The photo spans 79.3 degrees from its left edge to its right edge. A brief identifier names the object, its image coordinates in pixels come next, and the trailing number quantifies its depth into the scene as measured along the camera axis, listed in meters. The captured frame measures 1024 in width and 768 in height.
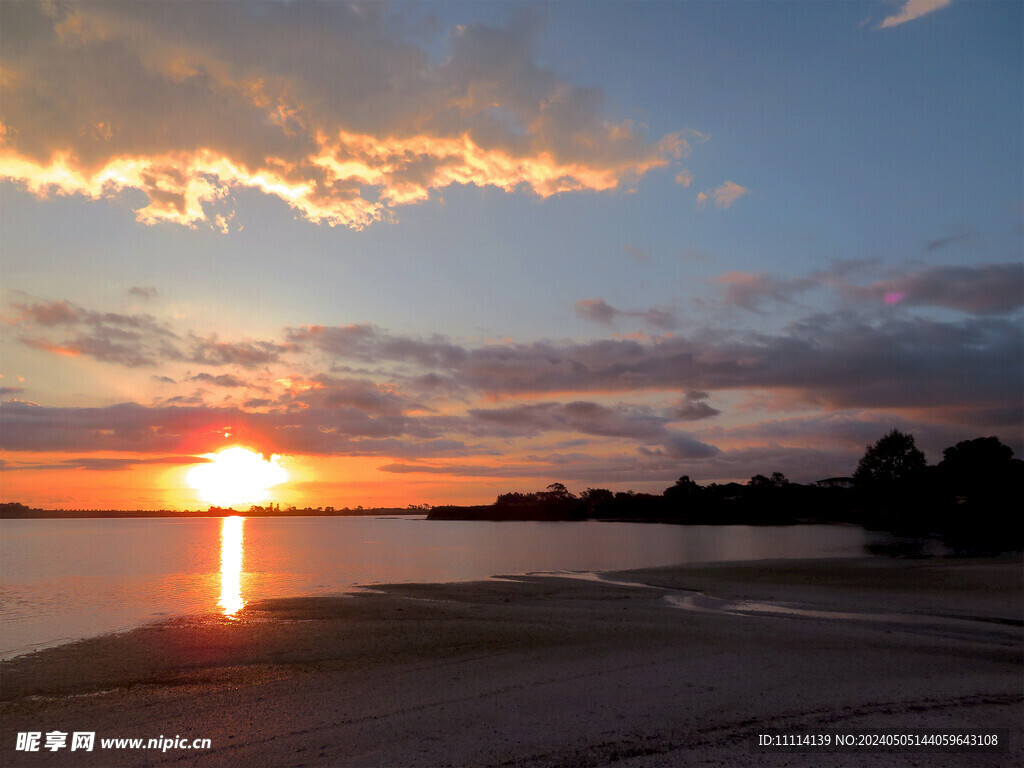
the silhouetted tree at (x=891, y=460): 154.00
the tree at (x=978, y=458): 115.88
